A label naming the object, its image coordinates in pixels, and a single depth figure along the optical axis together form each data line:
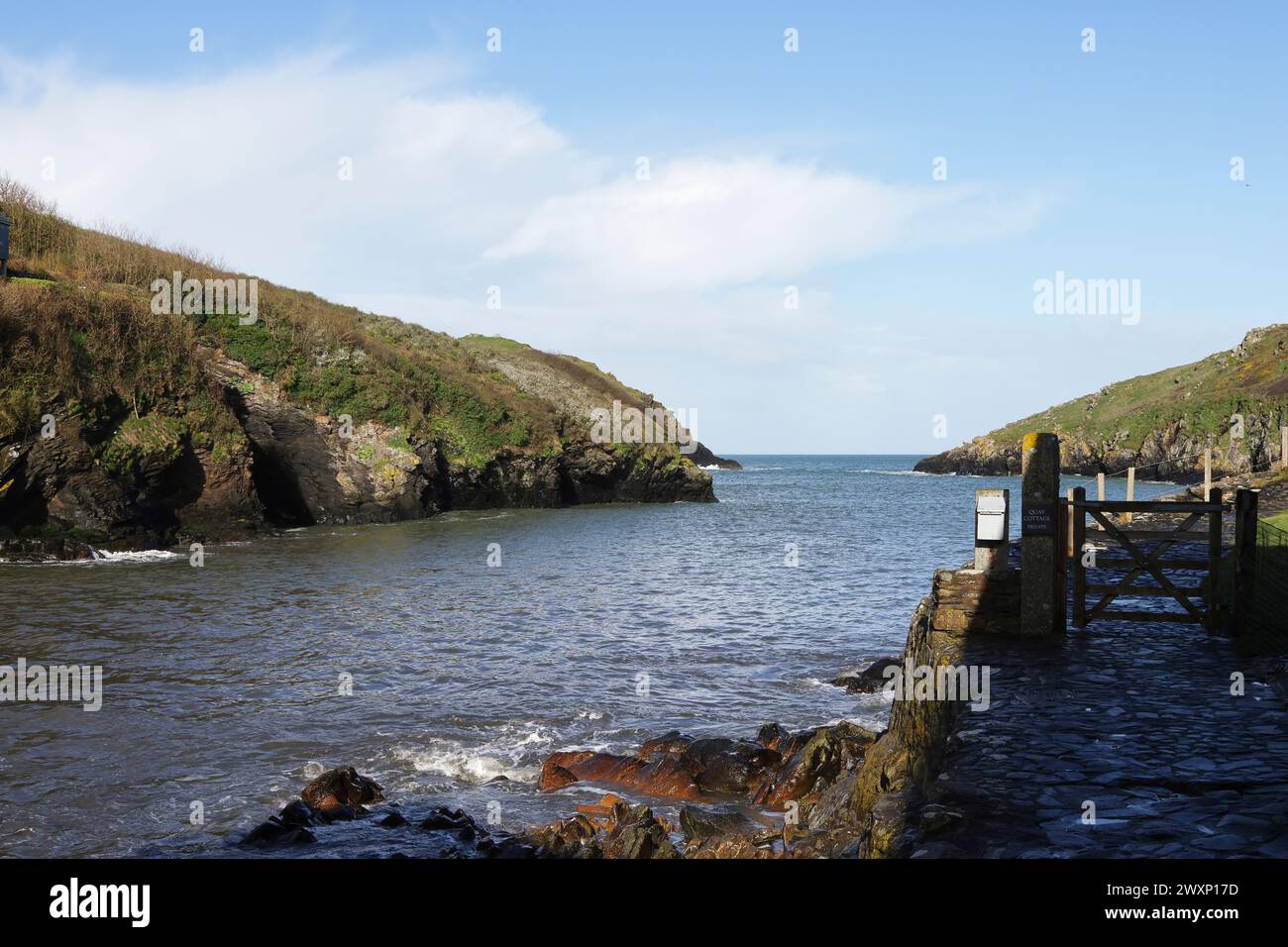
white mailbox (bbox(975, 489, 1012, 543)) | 11.77
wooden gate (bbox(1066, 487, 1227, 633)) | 11.90
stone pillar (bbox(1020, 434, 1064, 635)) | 11.44
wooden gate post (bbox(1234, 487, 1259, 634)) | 11.55
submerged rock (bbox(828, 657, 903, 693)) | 15.88
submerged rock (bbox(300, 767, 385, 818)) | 10.24
